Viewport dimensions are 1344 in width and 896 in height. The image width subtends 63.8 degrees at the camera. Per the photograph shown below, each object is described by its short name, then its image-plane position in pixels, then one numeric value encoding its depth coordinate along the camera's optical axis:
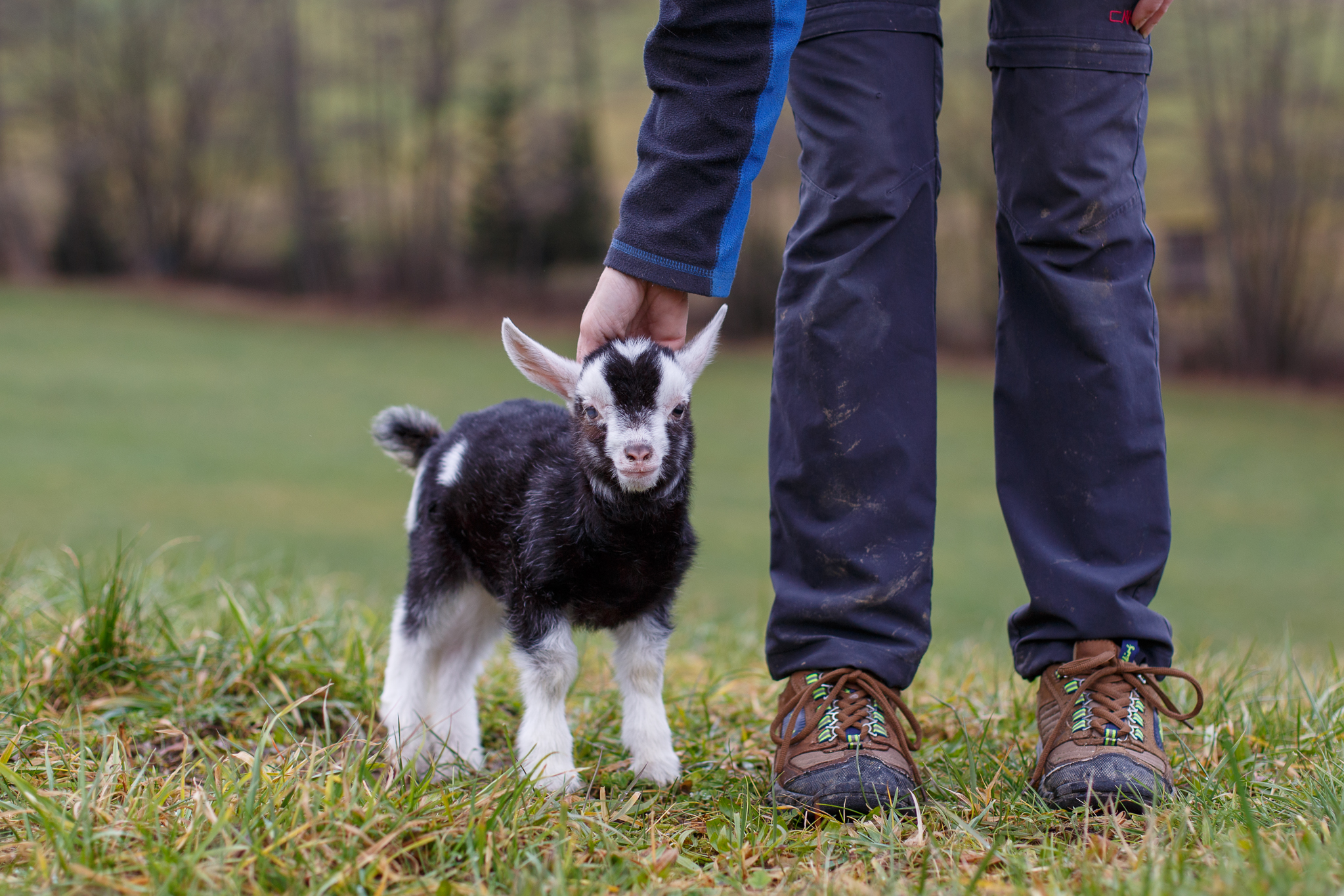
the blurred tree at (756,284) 17.67
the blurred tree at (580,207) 19.36
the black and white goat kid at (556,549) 2.19
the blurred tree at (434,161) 22.11
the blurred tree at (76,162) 24.06
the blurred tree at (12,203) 23.98
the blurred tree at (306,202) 22.83
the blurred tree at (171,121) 24.41
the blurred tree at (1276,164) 17.27
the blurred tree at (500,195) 20.69
